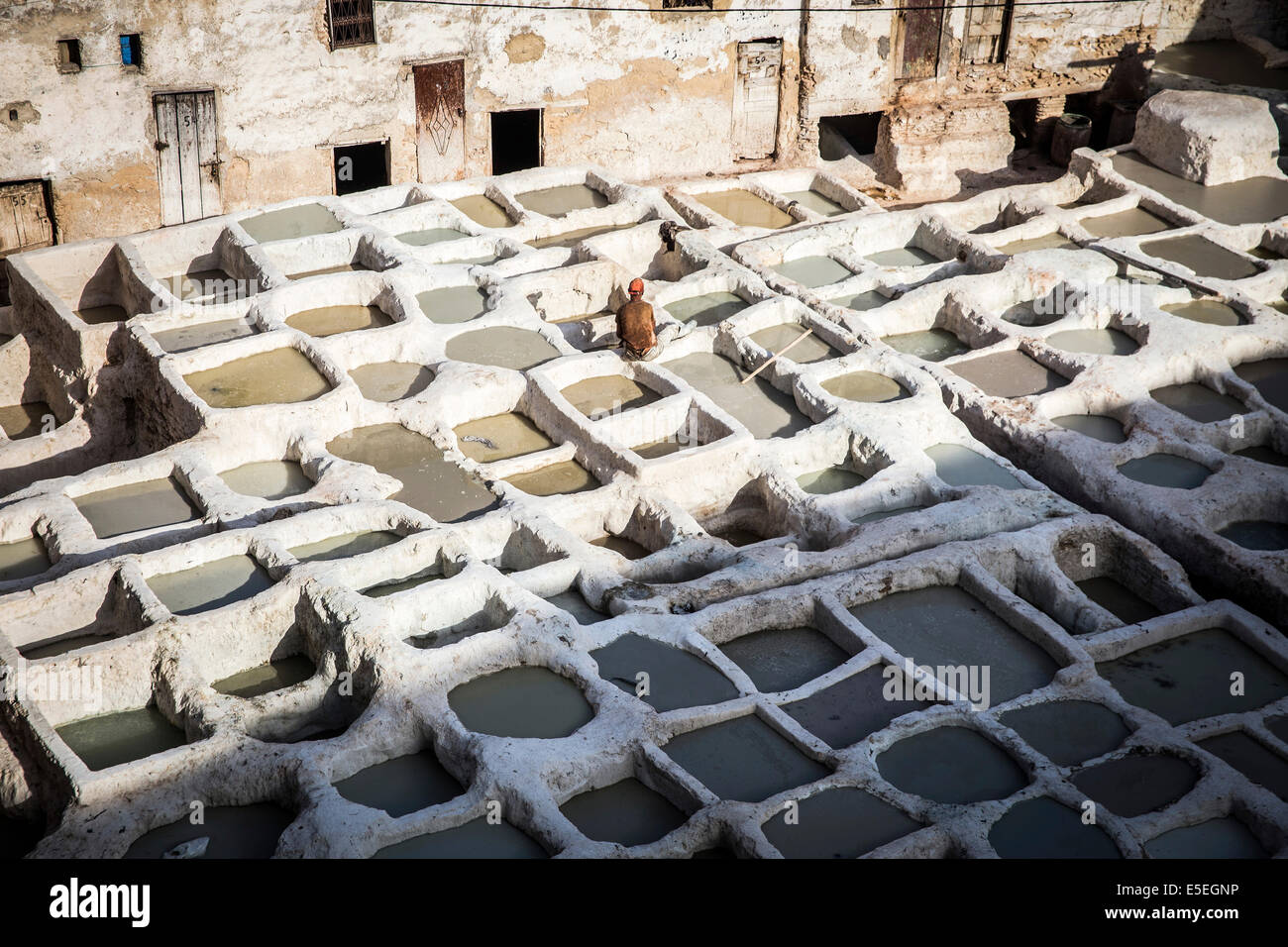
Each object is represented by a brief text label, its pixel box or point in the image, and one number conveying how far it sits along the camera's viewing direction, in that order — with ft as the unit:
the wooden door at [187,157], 55.57
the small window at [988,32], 69.82
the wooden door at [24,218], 54.34
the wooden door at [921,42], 68.18
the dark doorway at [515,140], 70.44
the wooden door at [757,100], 65.92
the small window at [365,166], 66.74
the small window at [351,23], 57.21
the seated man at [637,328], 45.93
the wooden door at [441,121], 60.18
